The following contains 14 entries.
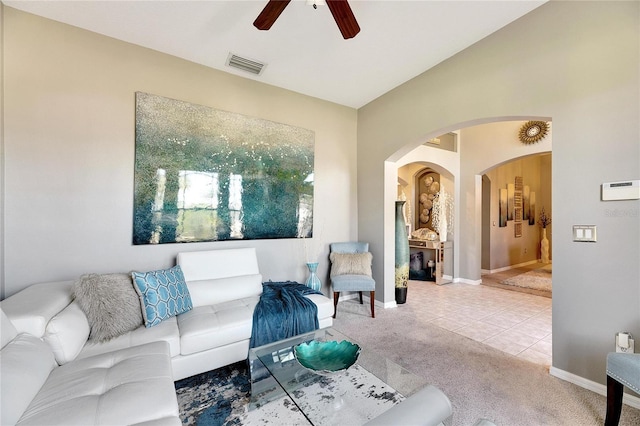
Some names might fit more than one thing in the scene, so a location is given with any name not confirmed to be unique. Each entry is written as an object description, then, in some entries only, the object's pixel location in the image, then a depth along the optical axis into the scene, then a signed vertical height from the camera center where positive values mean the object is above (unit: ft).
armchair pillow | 11.35 -2.18
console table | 16.34 -2.90
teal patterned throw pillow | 6.46 -2.12
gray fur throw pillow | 5.73 -2.08
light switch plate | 6.25 -0.46
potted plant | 23.48 -2.20
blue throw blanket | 7.04 -2.93
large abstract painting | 8.44 +1.51
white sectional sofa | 3.51 -2.68
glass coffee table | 4.34 -3.24
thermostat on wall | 5.65 +0.55
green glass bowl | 5.23 -3.07
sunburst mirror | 12.99 +4.37
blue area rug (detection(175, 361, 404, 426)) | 4.38 -4.16
